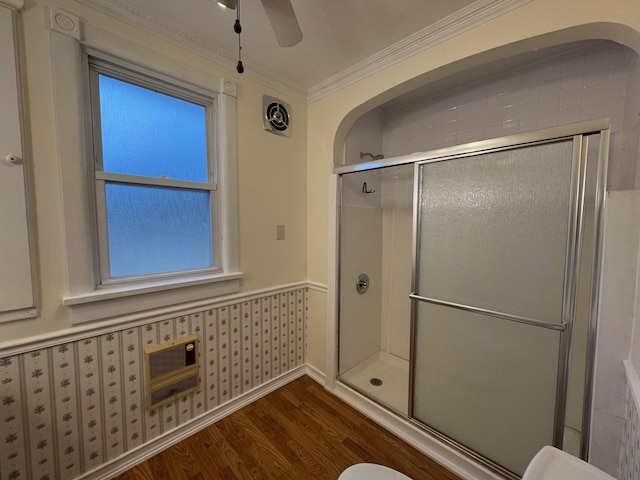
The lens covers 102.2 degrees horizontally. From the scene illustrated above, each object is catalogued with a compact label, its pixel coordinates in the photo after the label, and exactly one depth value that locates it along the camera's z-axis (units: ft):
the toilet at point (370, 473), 2.96
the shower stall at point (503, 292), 3.60
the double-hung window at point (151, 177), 4.38
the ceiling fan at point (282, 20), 3.05
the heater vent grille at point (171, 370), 4.73
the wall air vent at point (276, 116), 6.16
